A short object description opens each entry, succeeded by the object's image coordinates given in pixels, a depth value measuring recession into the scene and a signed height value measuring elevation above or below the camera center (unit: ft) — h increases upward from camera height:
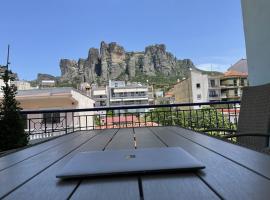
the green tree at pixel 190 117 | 8.50 -0.43
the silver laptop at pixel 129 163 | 1.41 -0.48
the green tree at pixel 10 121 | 5.38 -0.26
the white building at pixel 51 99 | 31.60 +2.30
